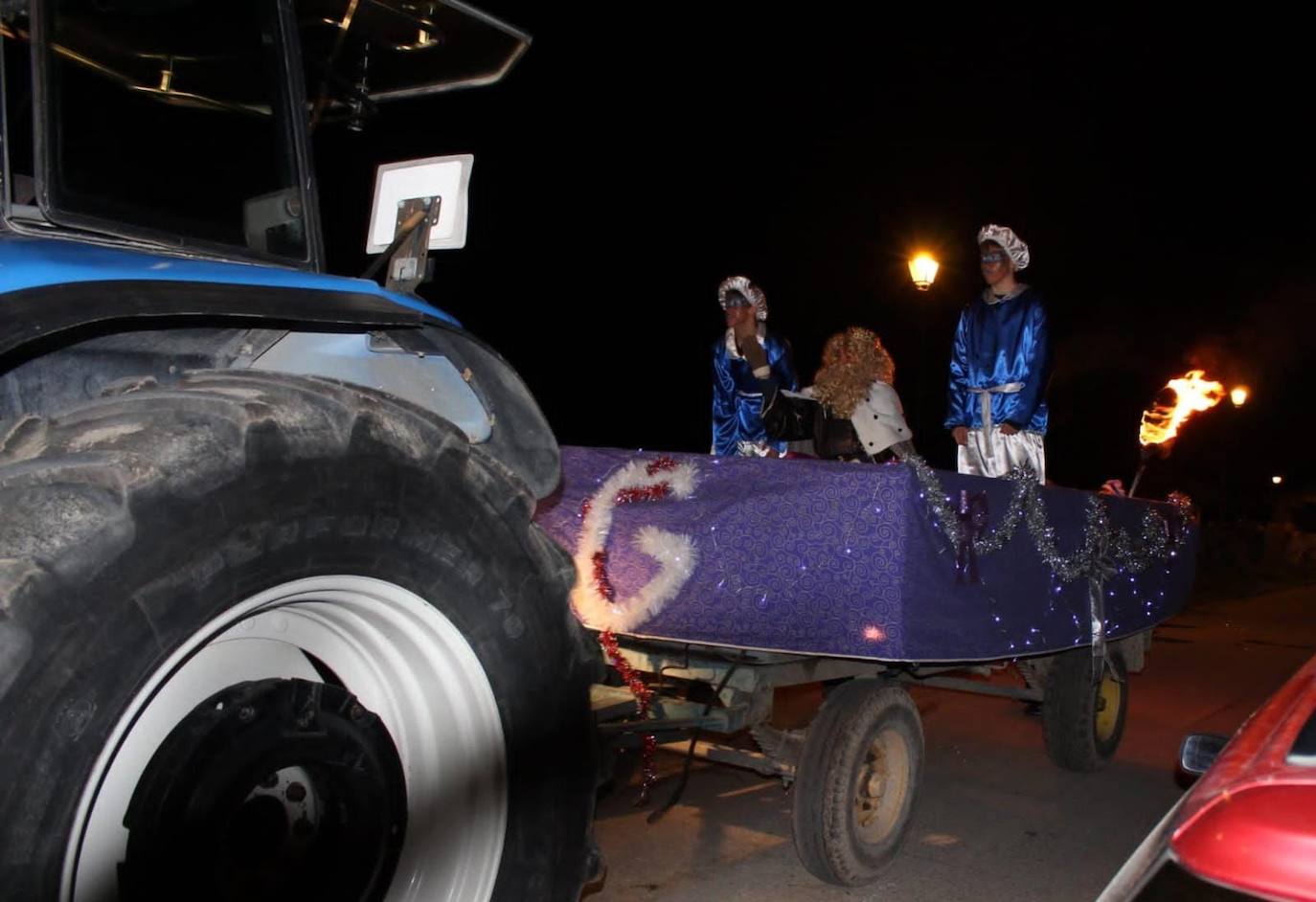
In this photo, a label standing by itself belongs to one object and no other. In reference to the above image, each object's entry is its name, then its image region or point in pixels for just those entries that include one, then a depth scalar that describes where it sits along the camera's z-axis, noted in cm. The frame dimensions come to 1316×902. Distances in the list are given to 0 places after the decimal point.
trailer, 402
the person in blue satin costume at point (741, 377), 725
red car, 150
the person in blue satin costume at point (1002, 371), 659
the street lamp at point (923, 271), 1330
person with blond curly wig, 633
